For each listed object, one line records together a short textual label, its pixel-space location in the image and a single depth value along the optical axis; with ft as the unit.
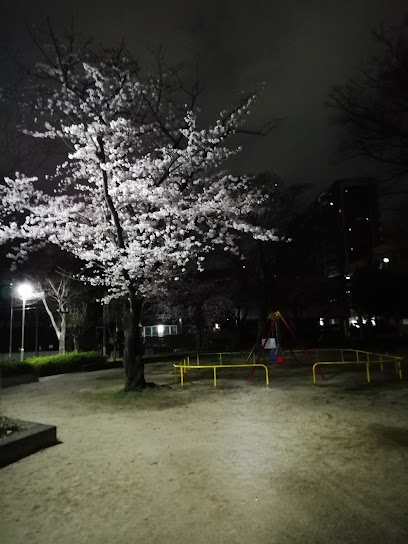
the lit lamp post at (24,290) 56.80
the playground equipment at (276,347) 53.57
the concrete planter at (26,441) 18.90
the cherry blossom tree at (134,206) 33.83
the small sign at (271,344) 55.88
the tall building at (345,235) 155.02
